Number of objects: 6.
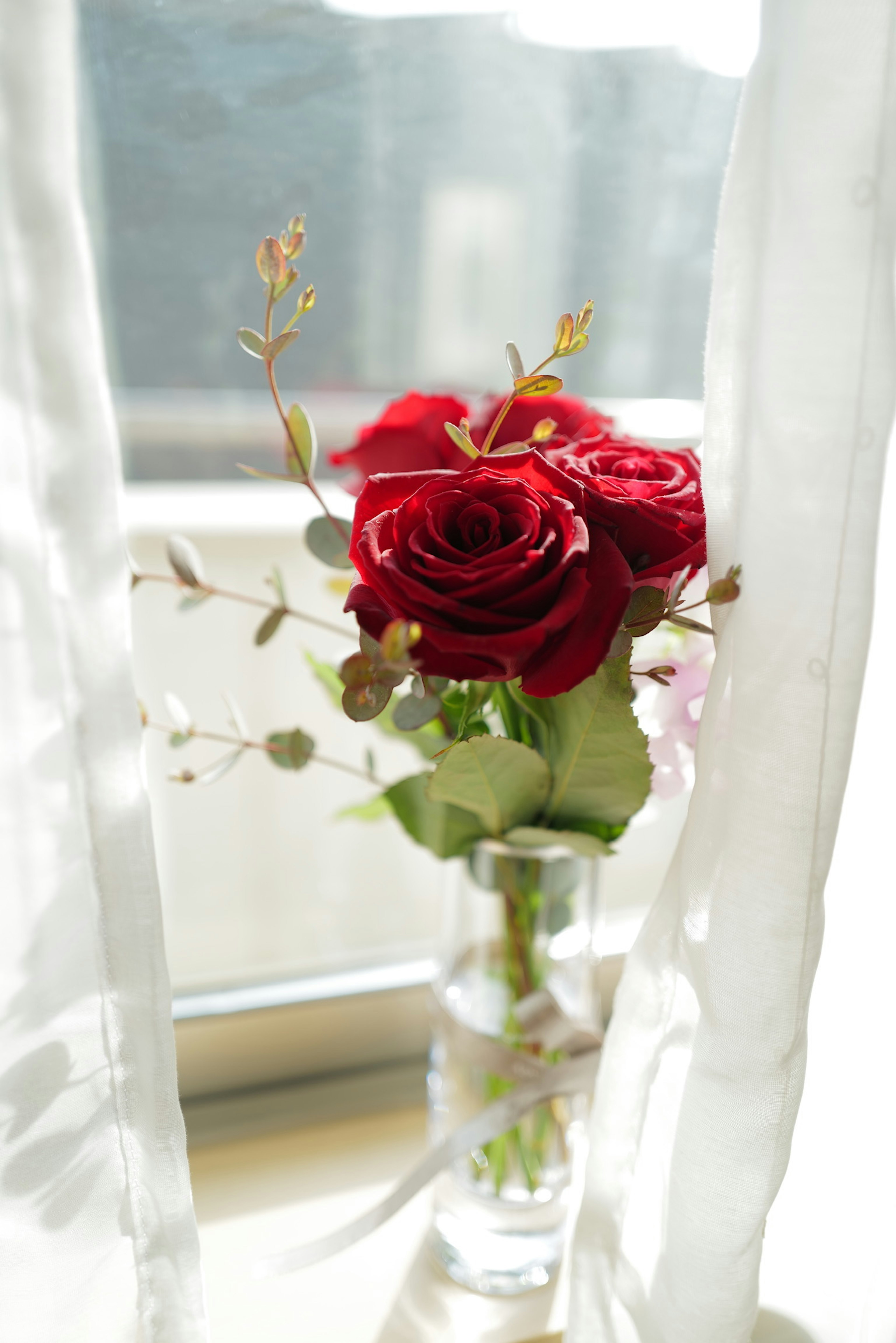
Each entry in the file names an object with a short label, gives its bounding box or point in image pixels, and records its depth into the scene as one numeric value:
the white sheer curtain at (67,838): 0.38
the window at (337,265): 0.75
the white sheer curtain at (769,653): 0.39
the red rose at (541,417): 0.56
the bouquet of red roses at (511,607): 0.39
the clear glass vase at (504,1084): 0.64
